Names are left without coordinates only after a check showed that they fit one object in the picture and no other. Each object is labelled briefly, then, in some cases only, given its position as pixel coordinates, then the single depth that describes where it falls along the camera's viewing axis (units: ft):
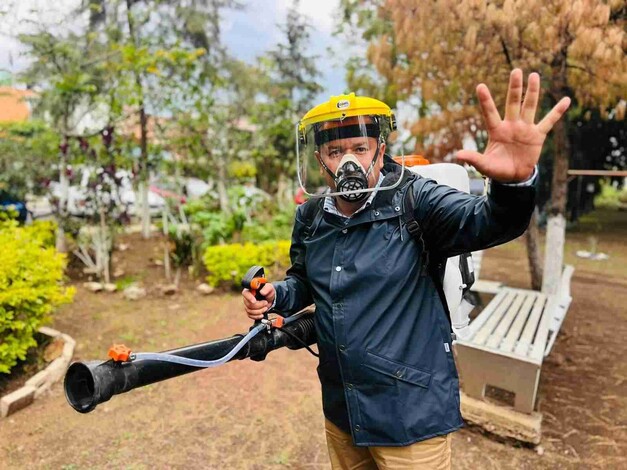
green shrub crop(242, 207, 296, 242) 24.20
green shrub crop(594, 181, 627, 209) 84.80
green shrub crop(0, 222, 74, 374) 10.87
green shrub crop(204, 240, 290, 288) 20.26
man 4.75
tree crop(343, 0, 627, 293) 13.16
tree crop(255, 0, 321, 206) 33.12
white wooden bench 10.24
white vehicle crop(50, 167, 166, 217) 20.77
